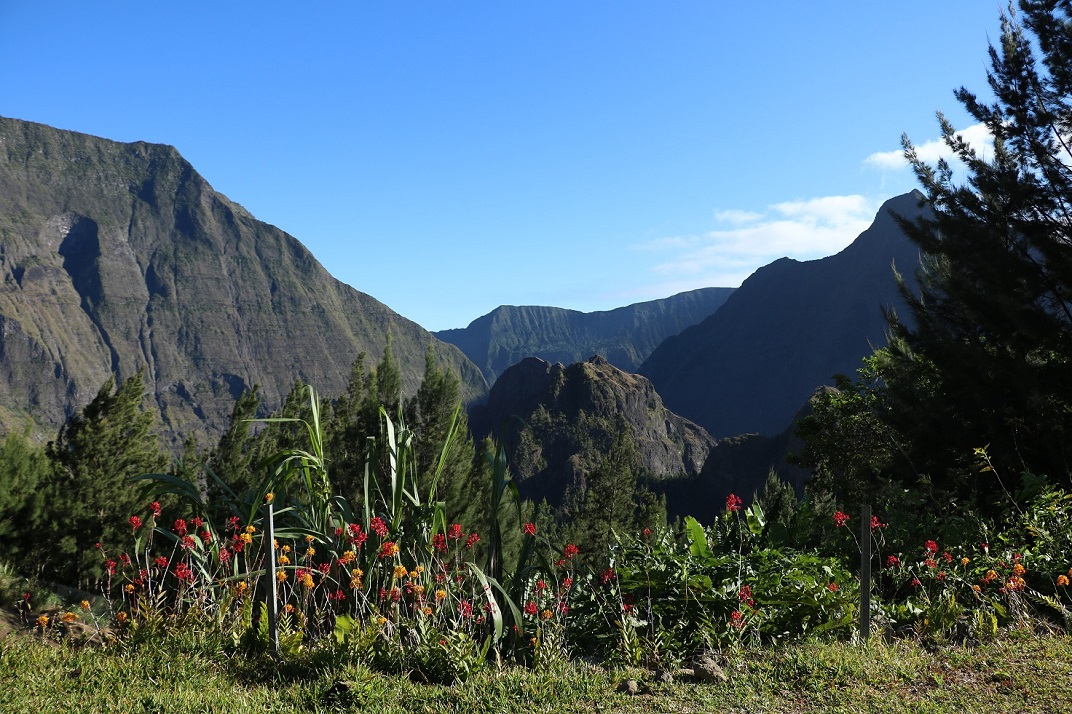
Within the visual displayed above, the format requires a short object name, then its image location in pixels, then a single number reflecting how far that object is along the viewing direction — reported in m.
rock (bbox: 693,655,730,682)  3.20
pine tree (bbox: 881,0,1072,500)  7.09
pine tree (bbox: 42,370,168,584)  17.81
